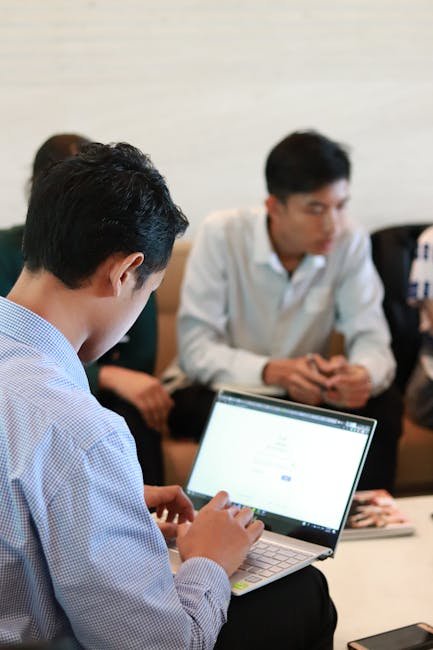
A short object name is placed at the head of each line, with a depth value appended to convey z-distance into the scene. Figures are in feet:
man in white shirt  10.77
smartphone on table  7.20
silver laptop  7.84
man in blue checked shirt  6.28
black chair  12.30
